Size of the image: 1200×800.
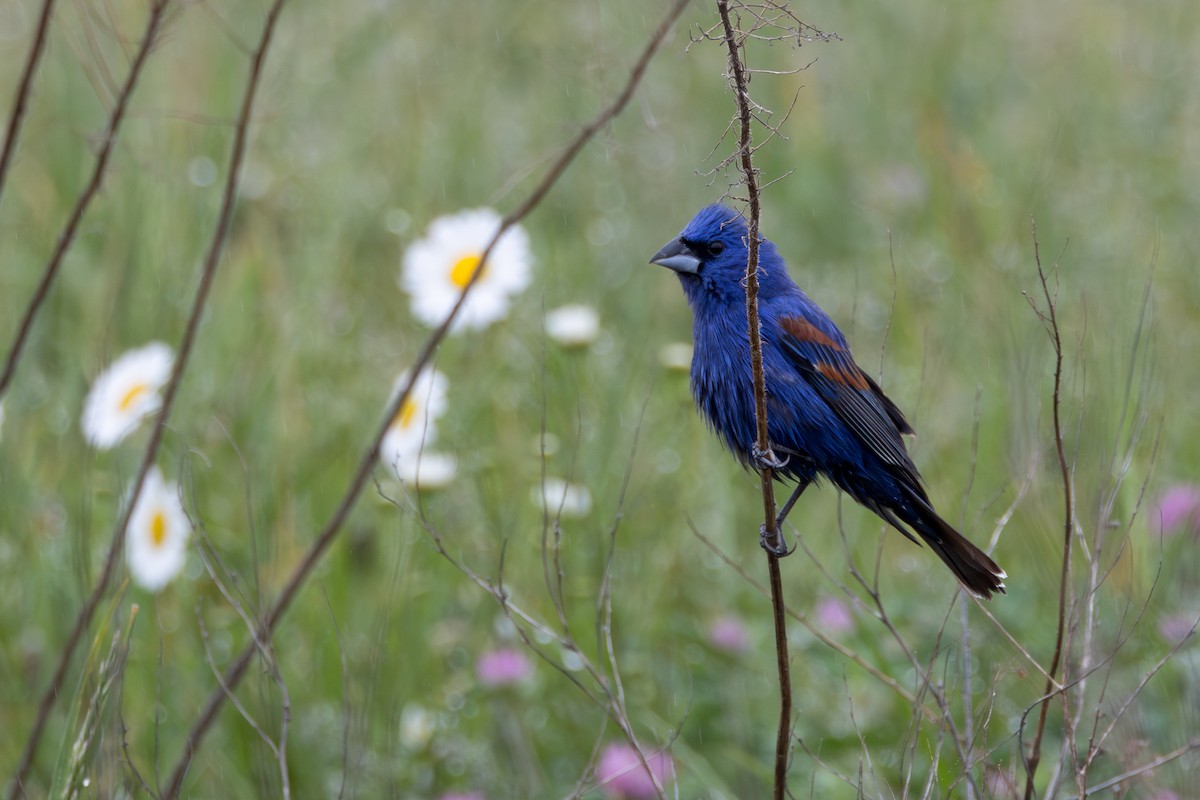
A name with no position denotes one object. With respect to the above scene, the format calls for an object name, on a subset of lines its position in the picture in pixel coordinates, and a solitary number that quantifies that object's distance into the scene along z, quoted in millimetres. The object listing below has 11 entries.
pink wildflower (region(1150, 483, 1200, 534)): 6117
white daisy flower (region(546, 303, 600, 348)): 7344
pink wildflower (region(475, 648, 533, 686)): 6156
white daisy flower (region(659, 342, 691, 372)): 7422
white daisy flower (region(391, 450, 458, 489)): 6766
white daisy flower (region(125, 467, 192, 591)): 6445
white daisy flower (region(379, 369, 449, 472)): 6832
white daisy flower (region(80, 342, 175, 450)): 6742
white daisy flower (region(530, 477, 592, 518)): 6914
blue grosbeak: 5426
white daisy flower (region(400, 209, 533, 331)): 7548
